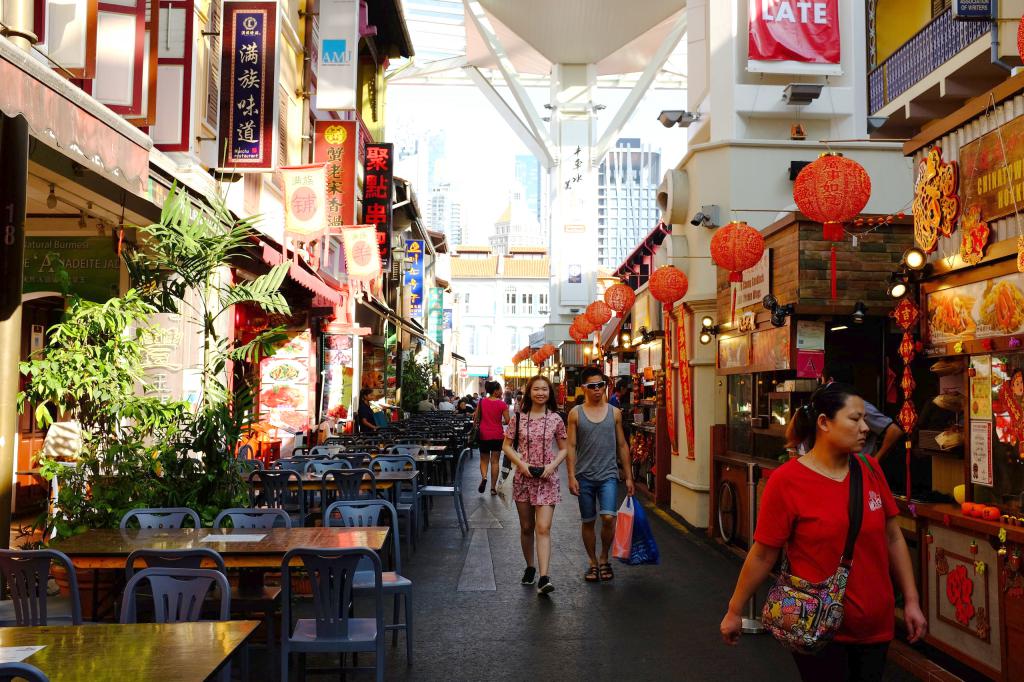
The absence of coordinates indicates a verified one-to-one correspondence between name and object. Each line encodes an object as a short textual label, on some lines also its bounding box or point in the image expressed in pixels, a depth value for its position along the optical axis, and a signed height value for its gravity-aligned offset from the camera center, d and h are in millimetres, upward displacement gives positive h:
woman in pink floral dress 8367 -619
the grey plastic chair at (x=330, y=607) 4980 -1100
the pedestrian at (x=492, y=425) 16234 -569
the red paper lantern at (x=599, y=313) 21750 +1697
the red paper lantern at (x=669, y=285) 13188 +1411
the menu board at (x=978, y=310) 6004 +527
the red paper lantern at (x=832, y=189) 7879 +1607
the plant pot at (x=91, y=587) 6539 -1335
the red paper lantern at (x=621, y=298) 18891 +1759
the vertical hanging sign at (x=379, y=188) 23953 +4912
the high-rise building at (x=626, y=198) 154750 +30418
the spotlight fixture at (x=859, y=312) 9055 +719
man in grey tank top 8500 -573
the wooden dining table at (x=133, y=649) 3332 -951
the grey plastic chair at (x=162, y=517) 6812 -888
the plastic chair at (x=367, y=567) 6133 -1198
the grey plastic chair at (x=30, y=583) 4766 -937
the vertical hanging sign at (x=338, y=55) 17922 +6168
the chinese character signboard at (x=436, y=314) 52219 +4086
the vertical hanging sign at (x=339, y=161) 18922 +4454
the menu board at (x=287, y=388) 17766 +38
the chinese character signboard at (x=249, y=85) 12016 +3705
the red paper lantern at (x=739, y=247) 9930 +1447
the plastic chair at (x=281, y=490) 9407 -985
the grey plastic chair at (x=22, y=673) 2795 -805
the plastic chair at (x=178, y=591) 4637 -949
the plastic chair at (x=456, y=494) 11703 -1269
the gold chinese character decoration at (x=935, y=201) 6871 +1361
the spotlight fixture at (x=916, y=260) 7238 +959
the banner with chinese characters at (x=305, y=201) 13594 +2597
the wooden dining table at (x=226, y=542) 5512 -910
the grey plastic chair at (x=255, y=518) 6793 -878
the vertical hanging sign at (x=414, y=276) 36344 +4541
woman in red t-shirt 3422 -531
